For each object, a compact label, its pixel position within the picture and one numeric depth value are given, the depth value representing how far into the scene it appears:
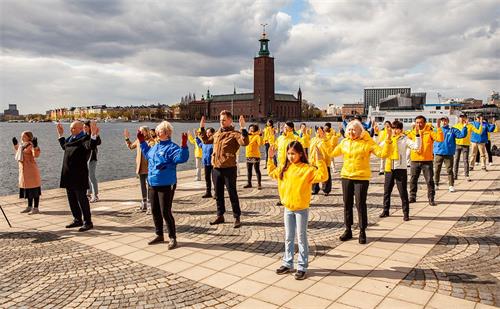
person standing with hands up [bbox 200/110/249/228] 8.03
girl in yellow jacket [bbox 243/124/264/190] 12.45
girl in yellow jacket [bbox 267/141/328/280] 5.22
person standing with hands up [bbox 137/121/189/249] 6.66
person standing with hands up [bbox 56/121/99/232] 7.86
